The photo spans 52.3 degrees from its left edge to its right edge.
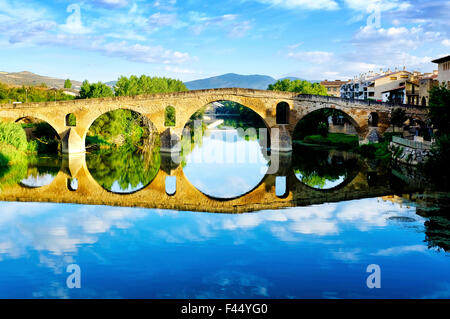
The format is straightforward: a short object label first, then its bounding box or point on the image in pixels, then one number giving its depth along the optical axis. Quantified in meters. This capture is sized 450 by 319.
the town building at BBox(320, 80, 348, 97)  92.53
